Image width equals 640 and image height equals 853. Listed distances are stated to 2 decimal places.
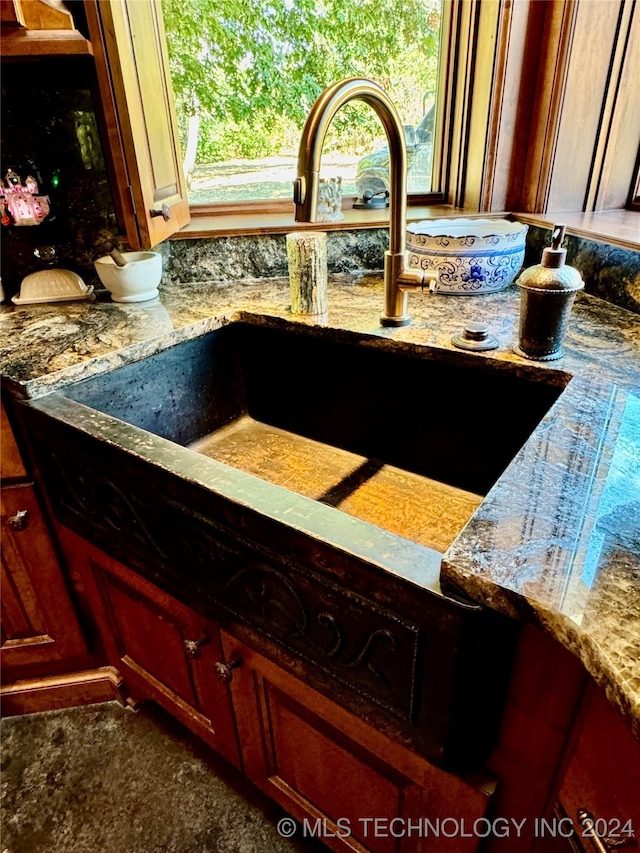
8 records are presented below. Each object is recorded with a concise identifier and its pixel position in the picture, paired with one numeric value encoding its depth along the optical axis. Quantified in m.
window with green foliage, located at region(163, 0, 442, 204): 1.29
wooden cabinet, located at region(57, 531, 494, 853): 0.66
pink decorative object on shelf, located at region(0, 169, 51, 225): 1.19
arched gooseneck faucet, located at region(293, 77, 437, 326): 0.72
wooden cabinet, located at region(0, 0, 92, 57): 0.86
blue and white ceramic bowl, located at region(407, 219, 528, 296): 1.06
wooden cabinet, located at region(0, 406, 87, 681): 1.02
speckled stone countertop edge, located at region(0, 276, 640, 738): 0.40
